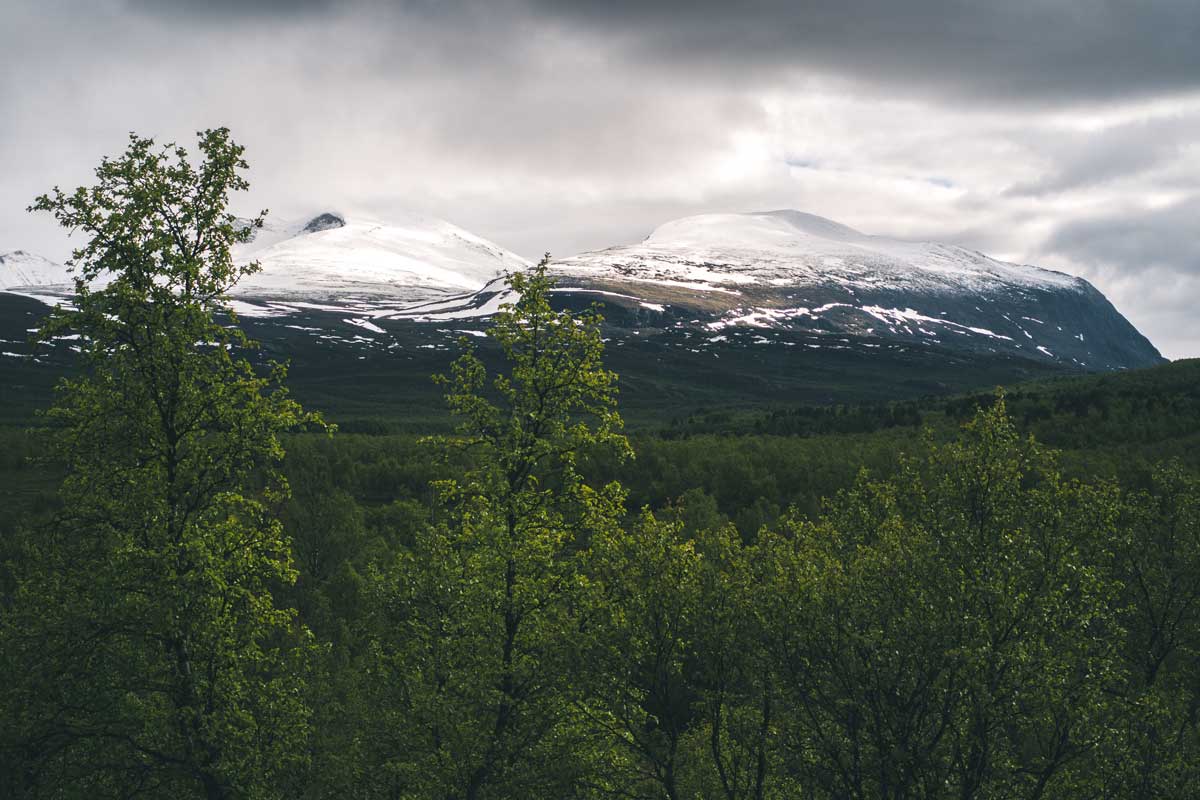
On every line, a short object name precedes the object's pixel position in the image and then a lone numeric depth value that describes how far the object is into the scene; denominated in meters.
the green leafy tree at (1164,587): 31.25
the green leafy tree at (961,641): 22.38
